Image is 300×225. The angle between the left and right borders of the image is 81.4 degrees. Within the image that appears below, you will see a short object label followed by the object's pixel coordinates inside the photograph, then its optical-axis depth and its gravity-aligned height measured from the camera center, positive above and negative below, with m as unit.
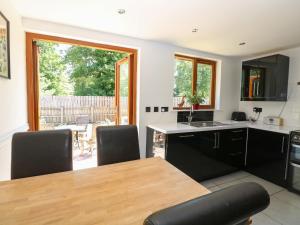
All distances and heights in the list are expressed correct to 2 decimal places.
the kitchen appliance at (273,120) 2.94 -0.29
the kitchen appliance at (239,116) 3.43 -0.26
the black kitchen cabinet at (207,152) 2.35 -0.73
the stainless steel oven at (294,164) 2.29 -0.80
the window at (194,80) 3.10 +0.41
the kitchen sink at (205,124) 2.76 -0.35
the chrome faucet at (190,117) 3.05 -0.26
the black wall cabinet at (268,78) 2.79 +0.43
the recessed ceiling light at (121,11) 1.74 +0.91
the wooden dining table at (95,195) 0.77 -0.51
